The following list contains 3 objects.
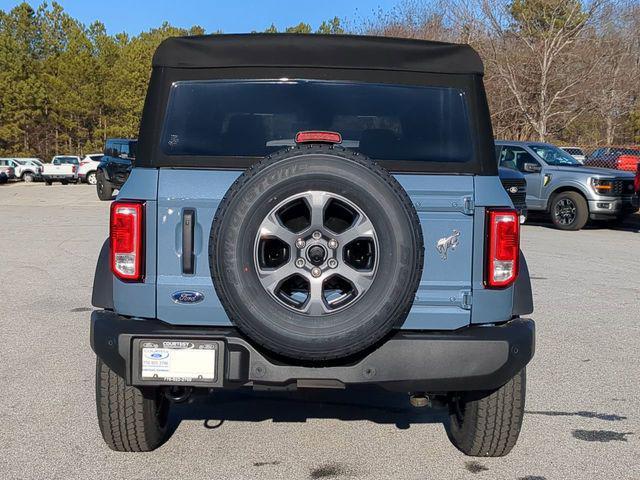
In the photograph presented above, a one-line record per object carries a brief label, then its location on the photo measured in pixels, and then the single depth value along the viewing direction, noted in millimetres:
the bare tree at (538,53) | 30828
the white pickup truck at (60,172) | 39500
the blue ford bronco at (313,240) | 3211
